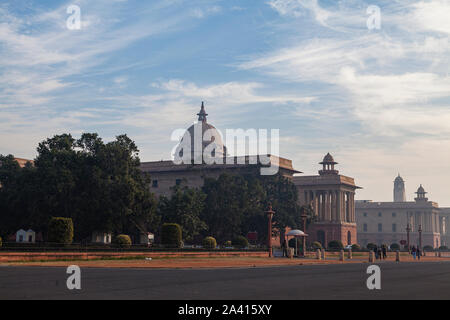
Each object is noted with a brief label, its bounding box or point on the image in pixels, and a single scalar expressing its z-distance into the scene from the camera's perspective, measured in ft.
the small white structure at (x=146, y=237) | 204.24
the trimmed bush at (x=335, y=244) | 307.00
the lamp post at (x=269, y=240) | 196.70
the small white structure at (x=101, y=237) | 205.87
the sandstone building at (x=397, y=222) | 613.93
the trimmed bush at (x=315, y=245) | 288.61
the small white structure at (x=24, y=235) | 205.67
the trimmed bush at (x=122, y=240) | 178.19
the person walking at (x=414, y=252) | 243.68
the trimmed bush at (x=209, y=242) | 203.82
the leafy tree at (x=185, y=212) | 232.73
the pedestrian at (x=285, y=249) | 204.95
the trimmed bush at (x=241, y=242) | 226.05
